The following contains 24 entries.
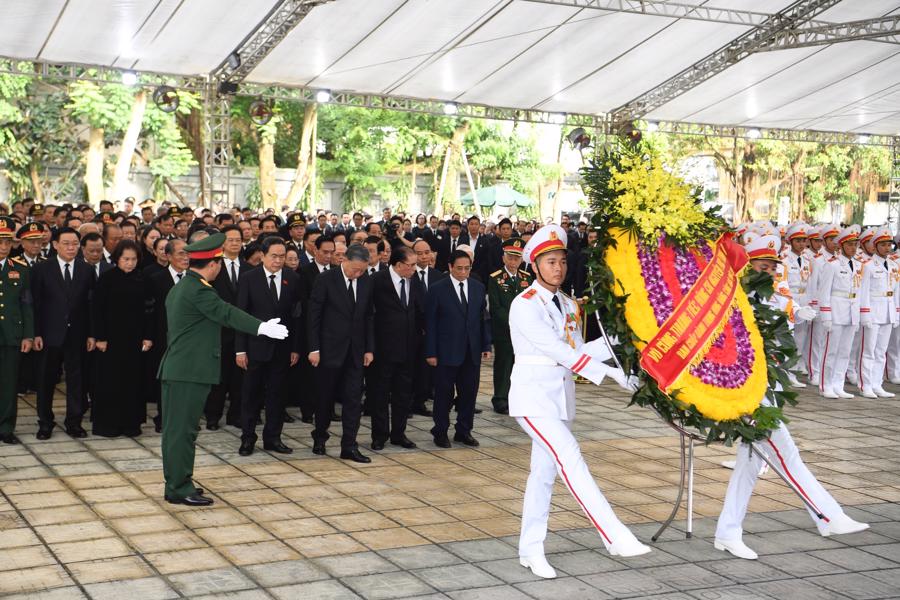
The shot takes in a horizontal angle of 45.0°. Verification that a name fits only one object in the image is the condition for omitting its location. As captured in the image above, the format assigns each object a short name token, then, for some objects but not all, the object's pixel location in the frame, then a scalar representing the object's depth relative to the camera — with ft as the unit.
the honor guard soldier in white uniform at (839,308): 41.16
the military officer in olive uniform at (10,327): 28.04
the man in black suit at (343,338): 27.25
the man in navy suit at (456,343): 29.33
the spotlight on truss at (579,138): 75.72
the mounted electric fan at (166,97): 65.29
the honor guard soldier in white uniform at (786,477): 19.93
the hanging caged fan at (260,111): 66.59
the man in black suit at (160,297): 29.73
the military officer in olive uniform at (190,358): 22.47
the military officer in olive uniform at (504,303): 33.91
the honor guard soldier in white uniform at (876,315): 41.81
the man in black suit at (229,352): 30.86
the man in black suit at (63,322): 29.04
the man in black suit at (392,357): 28.60
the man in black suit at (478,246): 56.08
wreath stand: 19.66
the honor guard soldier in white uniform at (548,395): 18.37
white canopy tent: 56.03
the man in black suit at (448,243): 58.44
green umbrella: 123.75
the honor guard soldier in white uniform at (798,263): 43.50
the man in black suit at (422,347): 33.32
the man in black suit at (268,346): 27.78
